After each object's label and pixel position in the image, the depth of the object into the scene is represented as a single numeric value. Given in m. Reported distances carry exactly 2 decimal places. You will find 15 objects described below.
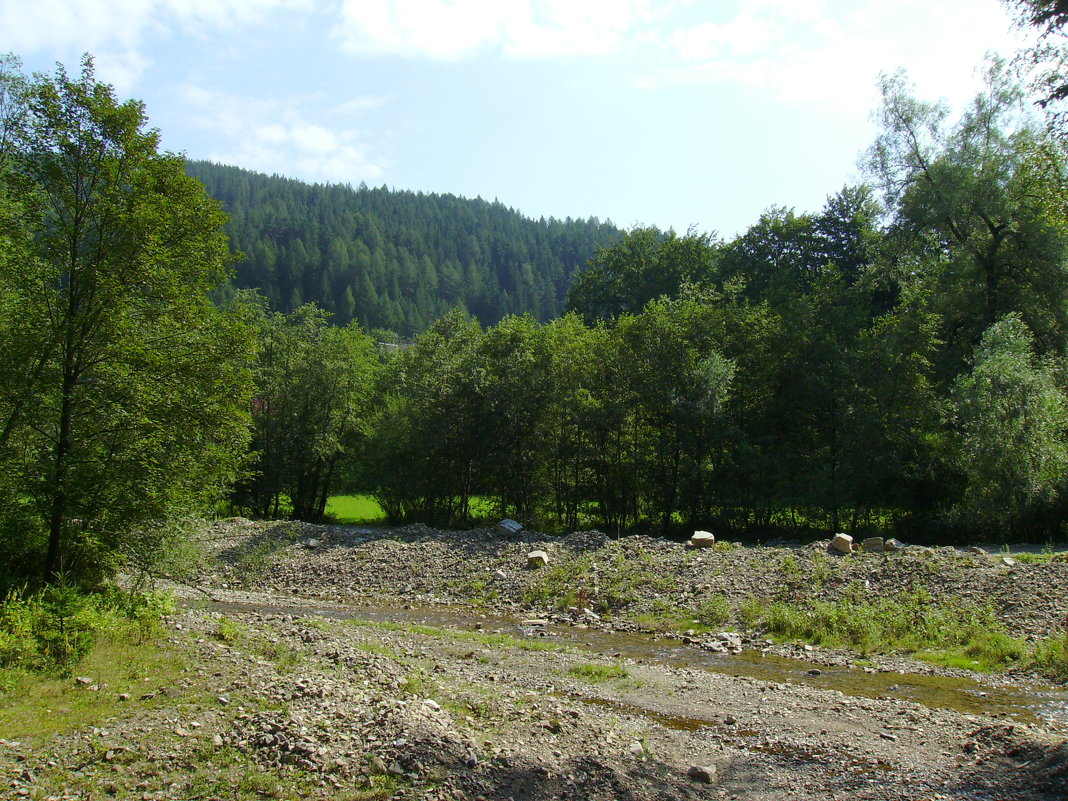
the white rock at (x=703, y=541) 22.53
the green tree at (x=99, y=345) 12.67
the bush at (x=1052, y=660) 12.39
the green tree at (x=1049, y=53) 9.57
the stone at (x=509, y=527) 25.79
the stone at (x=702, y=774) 8.50
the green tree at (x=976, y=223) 28.06
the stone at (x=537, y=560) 21.42
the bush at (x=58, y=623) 10.22
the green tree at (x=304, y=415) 34.56
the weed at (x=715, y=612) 16.86
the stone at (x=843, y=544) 19.94
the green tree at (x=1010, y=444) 22.83
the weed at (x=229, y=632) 12.80
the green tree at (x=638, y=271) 46.12
